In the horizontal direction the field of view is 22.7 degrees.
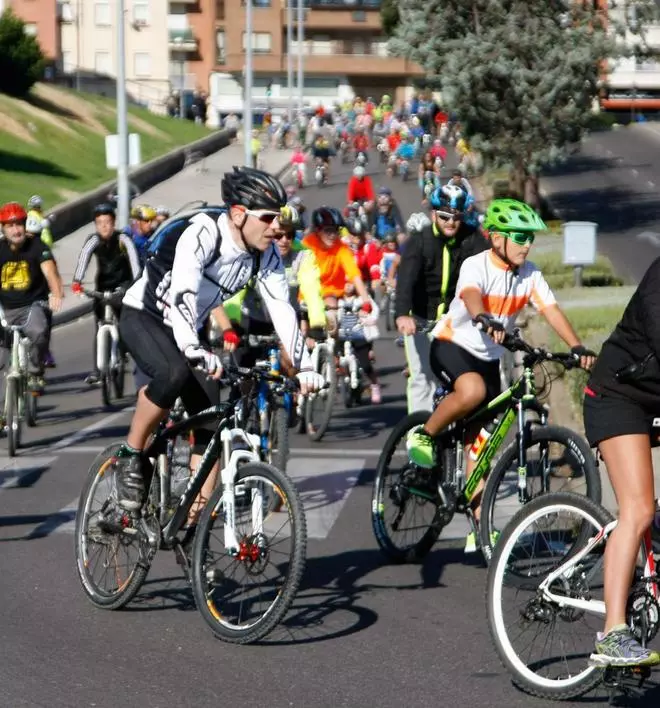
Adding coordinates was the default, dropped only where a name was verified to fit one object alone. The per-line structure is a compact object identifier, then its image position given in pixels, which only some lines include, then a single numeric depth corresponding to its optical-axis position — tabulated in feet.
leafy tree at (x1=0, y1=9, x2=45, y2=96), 190.70
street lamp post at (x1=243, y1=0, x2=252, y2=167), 170.81
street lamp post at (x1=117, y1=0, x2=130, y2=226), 107.55
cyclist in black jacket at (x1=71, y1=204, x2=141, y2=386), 48.57
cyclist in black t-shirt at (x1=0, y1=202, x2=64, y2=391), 42.93
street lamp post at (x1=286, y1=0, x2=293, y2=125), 268.82
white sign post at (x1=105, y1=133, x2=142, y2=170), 106.52
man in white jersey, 22.09
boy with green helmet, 25.08
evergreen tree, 118.11
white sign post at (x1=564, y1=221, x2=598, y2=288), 65.67
